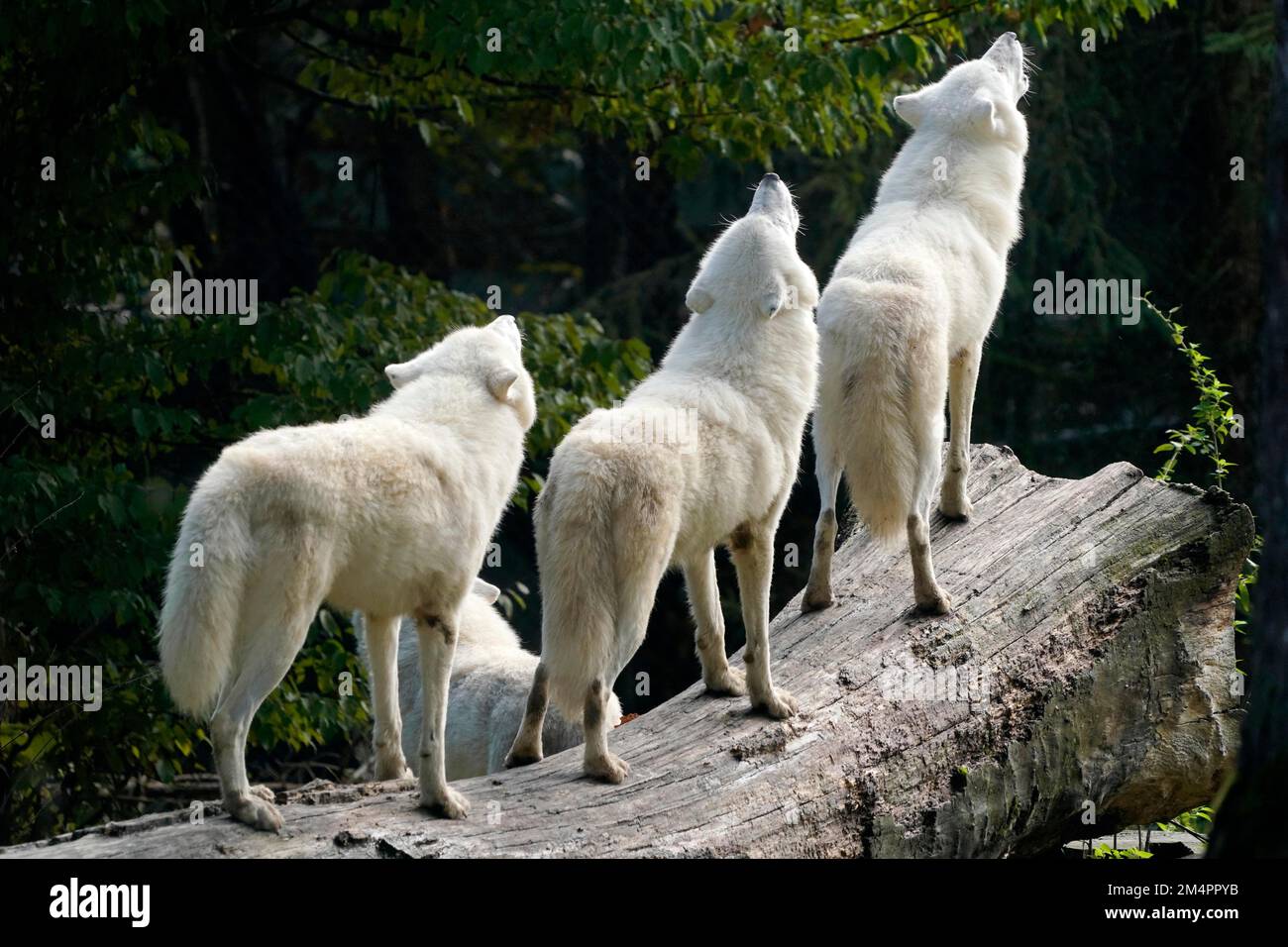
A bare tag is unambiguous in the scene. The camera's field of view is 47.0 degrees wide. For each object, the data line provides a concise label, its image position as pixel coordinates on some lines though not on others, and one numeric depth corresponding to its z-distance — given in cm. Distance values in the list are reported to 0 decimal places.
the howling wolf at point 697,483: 523
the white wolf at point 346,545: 452
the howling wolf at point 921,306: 627
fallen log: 507
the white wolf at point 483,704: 660
